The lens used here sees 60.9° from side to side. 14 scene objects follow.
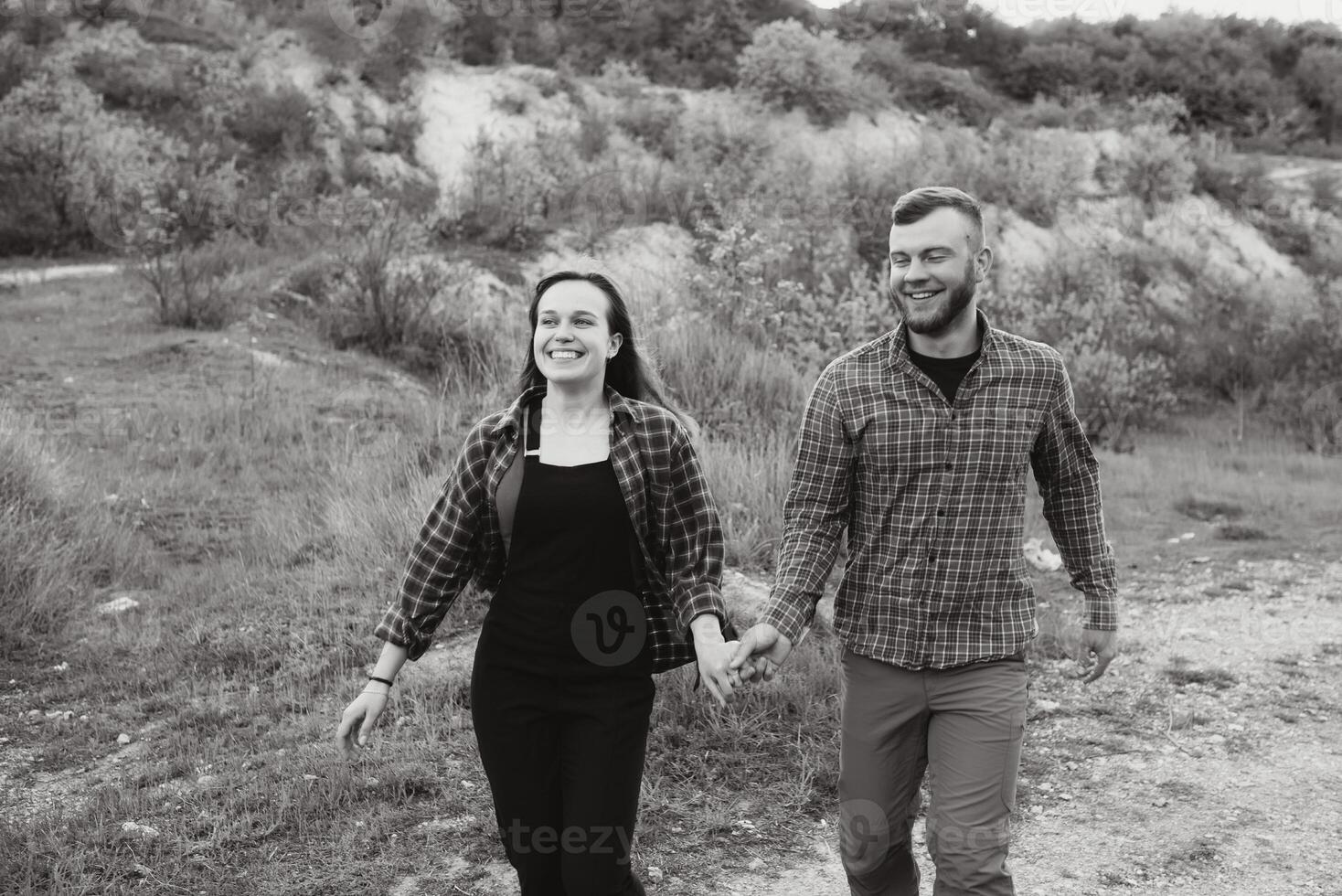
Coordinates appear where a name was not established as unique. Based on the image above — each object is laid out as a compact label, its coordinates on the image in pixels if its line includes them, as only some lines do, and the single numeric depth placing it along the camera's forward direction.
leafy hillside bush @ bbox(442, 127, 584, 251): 15.80
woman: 2.65
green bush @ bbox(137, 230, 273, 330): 12.23
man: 2.74
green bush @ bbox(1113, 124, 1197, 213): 22.30
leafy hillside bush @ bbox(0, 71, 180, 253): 15.90
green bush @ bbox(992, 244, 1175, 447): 13.01
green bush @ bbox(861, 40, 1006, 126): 24.86
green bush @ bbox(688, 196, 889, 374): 10.20
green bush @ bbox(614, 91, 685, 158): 20.30
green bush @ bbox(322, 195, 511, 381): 11.85
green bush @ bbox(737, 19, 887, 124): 21.97
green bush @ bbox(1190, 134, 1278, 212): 23.11
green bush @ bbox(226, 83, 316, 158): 19.06
